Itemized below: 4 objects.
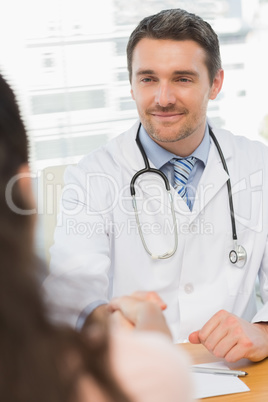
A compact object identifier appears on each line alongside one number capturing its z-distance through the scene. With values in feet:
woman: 1.70
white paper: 3.56
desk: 3.53
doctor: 4.51
